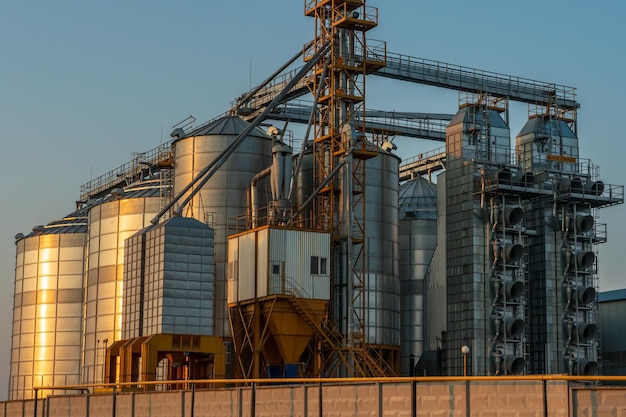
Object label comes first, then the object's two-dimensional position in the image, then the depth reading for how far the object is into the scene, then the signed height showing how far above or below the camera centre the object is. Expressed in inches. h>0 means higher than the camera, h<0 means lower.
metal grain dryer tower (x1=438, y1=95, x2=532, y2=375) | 2444.6 +284.3
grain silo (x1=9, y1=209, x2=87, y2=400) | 3016.7 +197.0
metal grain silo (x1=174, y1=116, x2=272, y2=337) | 2391.7 +457.9
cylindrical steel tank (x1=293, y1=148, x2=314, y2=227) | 2497.5 +453.9
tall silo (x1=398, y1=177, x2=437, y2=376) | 2652.6 +277.3
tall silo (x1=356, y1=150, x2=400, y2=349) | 2461.9 +290.7
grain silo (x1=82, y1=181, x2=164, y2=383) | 2637.8 +283.4
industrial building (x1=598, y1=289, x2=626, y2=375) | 2834.6 +145.1
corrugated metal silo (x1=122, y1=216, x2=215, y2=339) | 2191.2 +201.5
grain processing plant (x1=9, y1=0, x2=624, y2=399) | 2212.1 +299.4
